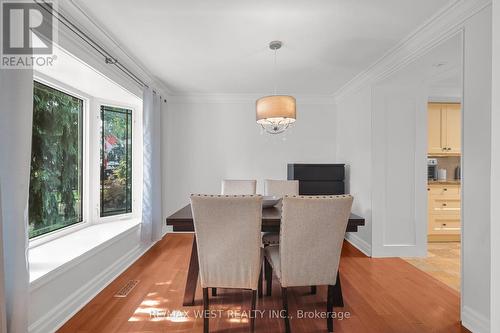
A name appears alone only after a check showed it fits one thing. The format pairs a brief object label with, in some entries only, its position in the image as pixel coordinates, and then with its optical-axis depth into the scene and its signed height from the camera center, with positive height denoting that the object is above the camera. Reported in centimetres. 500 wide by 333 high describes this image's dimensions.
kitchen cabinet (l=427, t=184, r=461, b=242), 417 -77
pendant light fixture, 261 +57
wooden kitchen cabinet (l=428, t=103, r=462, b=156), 431 +59
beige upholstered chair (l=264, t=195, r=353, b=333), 181 -56
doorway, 400 -8
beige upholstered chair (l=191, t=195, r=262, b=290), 179 -53
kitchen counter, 418 -29
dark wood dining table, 213 -51
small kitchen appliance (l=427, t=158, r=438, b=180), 445 -8
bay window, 257 +3
